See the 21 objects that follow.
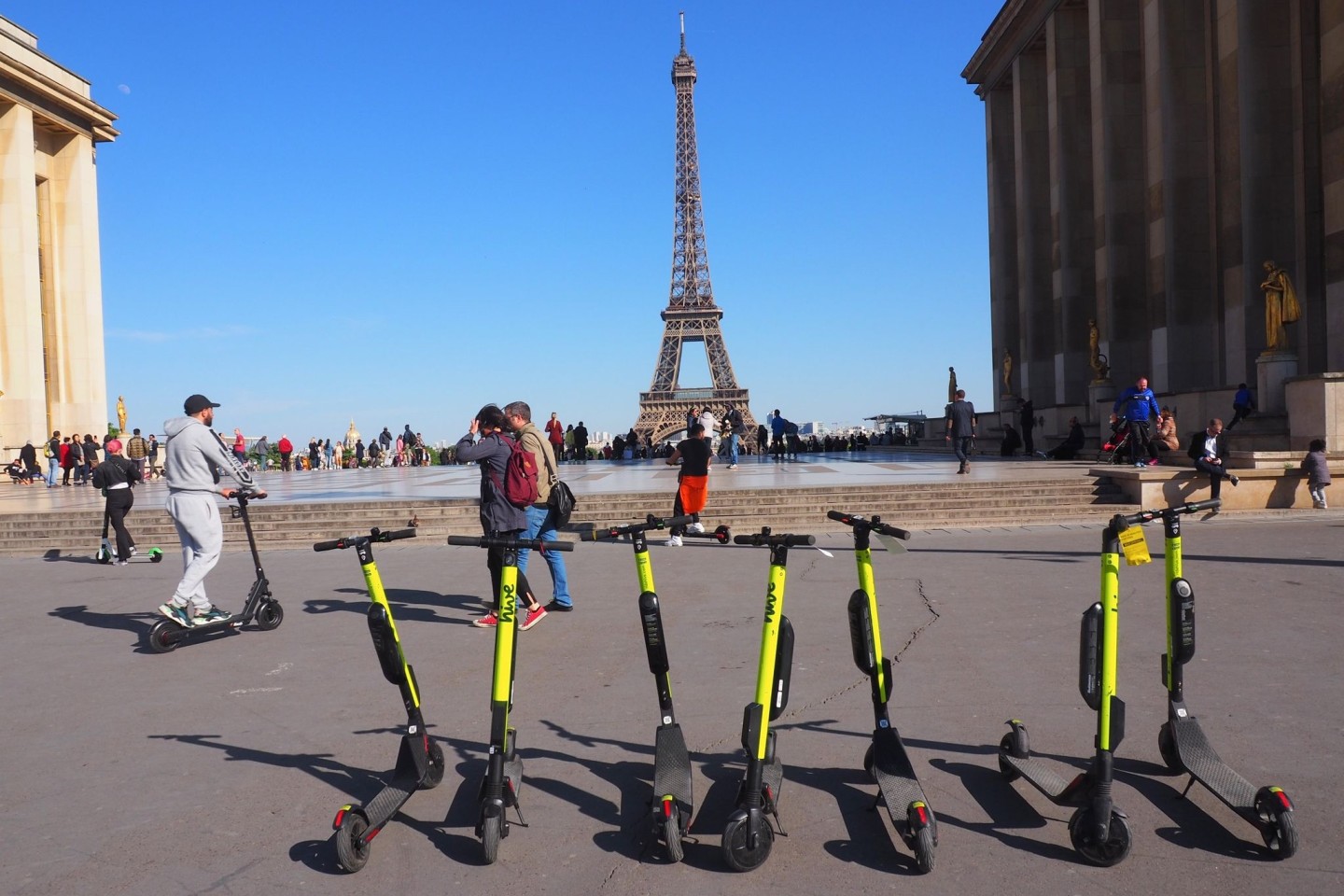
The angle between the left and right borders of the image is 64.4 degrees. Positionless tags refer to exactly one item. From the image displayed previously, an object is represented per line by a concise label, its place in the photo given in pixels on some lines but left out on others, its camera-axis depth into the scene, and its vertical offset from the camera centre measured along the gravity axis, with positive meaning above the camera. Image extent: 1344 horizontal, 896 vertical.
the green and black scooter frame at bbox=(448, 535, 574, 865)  4.02 -0.93
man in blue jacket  18.86 +0.31
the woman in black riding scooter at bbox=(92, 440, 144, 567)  12.77 -0.26
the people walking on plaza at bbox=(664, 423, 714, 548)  13.59 -0.31
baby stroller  20.33 -0.28
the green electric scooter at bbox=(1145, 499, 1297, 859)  3.87 -1.27
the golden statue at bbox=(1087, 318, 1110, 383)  30.97 +2.07
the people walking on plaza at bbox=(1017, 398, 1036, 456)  32.81 +0.27
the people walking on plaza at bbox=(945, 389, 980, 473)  20.91 +0.16
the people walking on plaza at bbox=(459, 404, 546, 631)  8.49 -0.35
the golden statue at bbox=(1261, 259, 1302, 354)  19.75 +2.23
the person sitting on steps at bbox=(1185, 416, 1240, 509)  14.89 -0.41
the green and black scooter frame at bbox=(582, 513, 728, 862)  3.94 -1.22
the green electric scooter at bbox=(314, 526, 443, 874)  4.08 -1.10
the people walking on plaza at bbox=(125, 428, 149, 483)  13.80 +0.16
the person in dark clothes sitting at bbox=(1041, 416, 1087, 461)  27.41 -0.36
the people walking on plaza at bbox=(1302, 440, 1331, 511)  15.35 -0.71
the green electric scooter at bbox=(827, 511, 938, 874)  4.08 -0.96
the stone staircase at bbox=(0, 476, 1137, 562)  15.88 -1.04
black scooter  7.87 -1.28
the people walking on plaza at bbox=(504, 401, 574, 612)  8.97 -0.31
